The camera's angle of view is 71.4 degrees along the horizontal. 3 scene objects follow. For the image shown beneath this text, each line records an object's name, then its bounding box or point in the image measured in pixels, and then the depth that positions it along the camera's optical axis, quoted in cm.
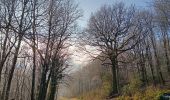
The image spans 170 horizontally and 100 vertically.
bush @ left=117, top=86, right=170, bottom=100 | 841
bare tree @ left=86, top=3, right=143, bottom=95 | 1520
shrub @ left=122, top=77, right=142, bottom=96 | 1061
